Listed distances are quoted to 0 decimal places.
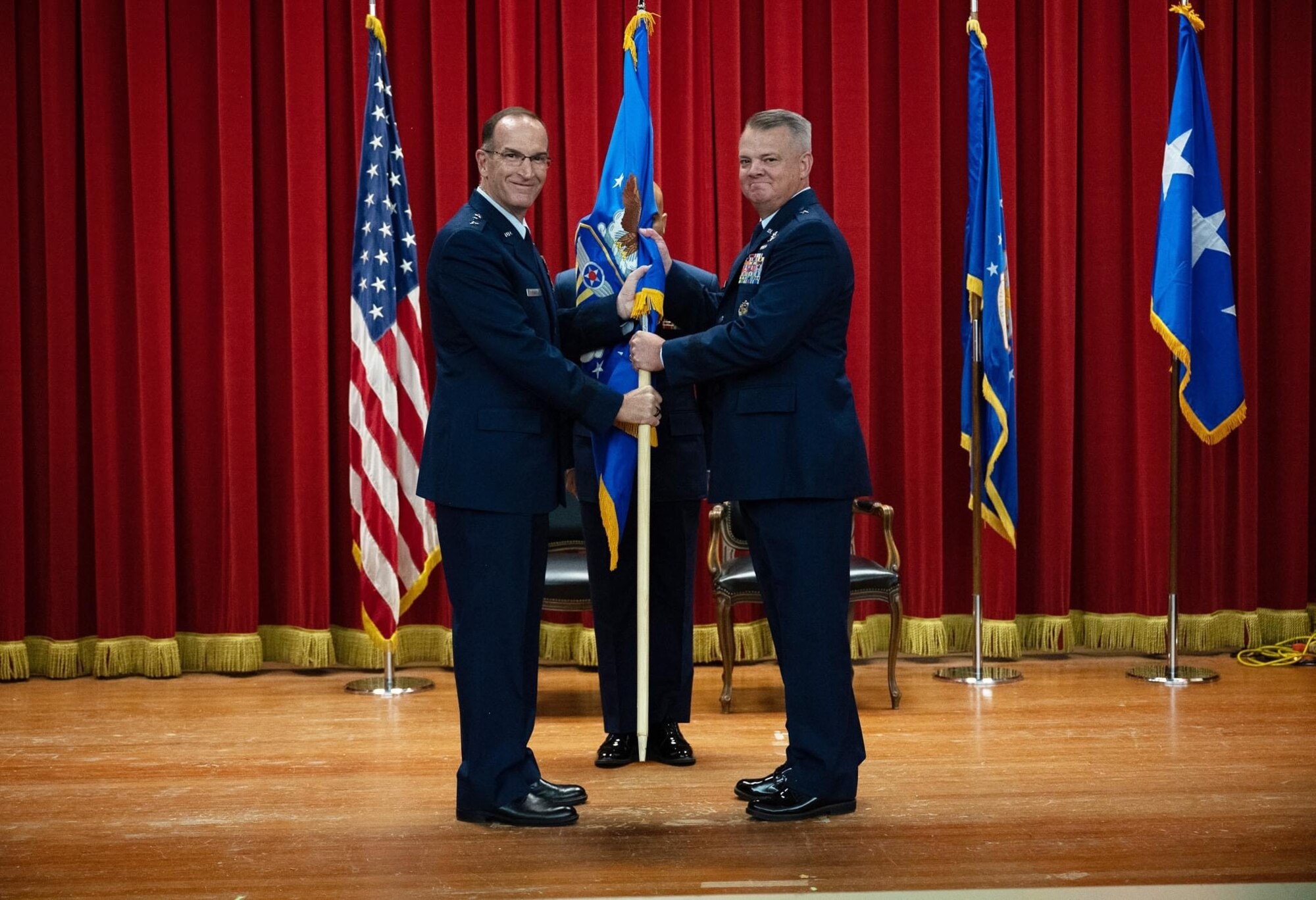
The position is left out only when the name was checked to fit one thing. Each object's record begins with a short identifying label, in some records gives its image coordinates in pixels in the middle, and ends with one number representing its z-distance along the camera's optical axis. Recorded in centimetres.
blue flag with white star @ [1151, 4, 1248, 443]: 505
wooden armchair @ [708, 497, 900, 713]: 466
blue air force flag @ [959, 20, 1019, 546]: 507
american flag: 499
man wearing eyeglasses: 319
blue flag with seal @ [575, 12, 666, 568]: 348
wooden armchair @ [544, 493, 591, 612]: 459
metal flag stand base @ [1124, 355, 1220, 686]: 507
